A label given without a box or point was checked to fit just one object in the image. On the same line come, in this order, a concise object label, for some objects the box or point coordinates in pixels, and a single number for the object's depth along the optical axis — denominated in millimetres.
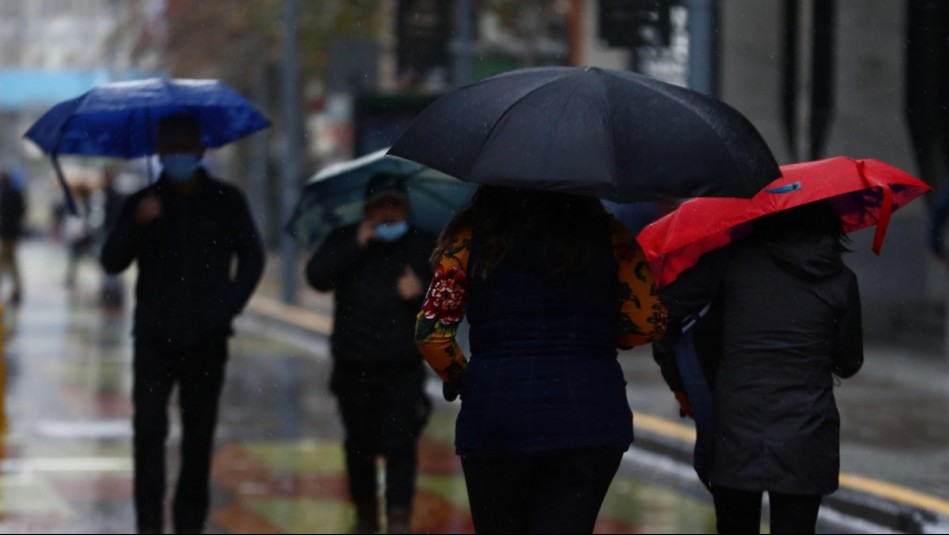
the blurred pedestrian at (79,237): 58312
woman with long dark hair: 9445
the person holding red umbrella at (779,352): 10875
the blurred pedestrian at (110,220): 51156
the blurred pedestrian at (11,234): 48156
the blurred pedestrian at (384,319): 15539
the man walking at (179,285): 14508
